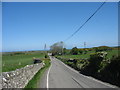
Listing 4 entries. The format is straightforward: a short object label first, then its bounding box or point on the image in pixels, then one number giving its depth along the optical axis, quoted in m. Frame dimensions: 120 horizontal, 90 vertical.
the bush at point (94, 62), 14.94
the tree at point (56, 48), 115.16
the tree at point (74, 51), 86.25
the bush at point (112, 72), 10.64
